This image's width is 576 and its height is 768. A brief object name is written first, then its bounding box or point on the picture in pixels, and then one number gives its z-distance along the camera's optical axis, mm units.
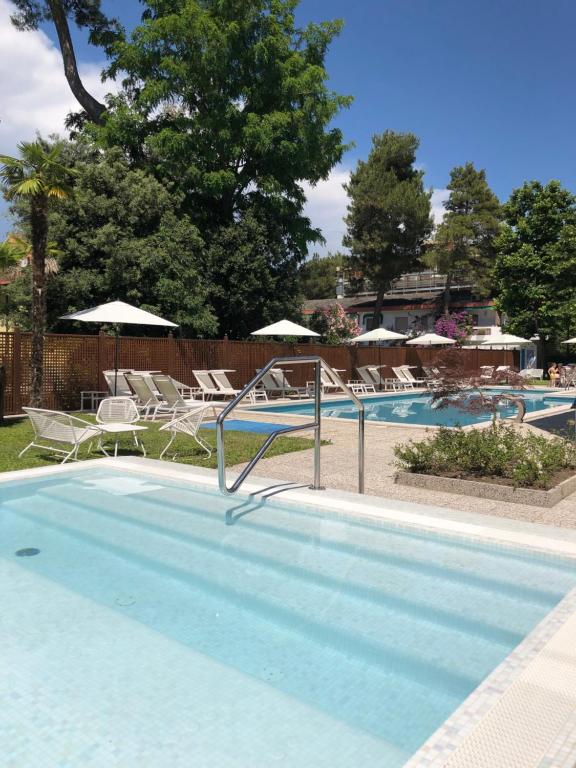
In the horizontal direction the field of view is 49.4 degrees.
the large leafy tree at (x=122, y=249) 19438
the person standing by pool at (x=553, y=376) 28367
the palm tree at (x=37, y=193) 11855
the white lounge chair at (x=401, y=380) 24731
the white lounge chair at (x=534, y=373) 29778
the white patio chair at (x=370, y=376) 23562
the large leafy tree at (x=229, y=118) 22672
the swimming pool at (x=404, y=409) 15211
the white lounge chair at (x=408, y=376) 24978
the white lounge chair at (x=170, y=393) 11977
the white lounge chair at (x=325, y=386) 20791
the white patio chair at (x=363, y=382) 23355
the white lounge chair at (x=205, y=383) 16656
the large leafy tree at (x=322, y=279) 62344
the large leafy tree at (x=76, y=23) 25344
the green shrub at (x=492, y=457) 6445
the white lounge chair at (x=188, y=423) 8281
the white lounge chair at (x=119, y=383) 14663
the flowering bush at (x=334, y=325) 29859
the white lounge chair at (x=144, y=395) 12641
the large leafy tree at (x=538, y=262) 33688
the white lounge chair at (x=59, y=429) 7648
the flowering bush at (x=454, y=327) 38344
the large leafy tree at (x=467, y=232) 43200
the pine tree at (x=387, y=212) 42875
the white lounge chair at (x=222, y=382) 17133
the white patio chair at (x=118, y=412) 9055
